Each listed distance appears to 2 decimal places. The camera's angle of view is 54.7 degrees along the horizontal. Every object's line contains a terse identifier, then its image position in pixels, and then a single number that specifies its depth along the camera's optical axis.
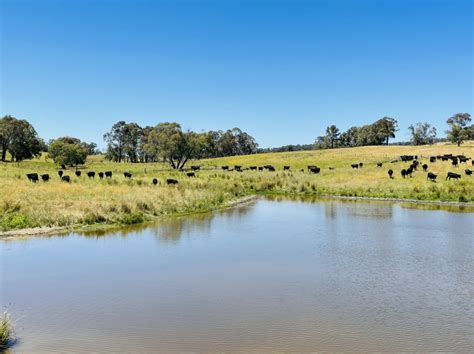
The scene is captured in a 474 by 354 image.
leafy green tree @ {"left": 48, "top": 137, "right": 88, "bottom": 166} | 87.44
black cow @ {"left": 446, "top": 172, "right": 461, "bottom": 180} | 45.03
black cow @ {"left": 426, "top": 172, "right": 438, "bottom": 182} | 45.94
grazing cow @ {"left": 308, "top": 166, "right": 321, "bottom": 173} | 63.89
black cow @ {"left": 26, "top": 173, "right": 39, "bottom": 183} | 44.08
